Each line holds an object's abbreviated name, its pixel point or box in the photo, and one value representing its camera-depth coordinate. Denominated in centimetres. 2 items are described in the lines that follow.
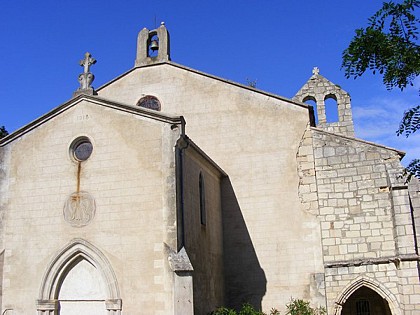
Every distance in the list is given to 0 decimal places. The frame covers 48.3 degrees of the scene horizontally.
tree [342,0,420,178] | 625
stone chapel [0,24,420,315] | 1219
